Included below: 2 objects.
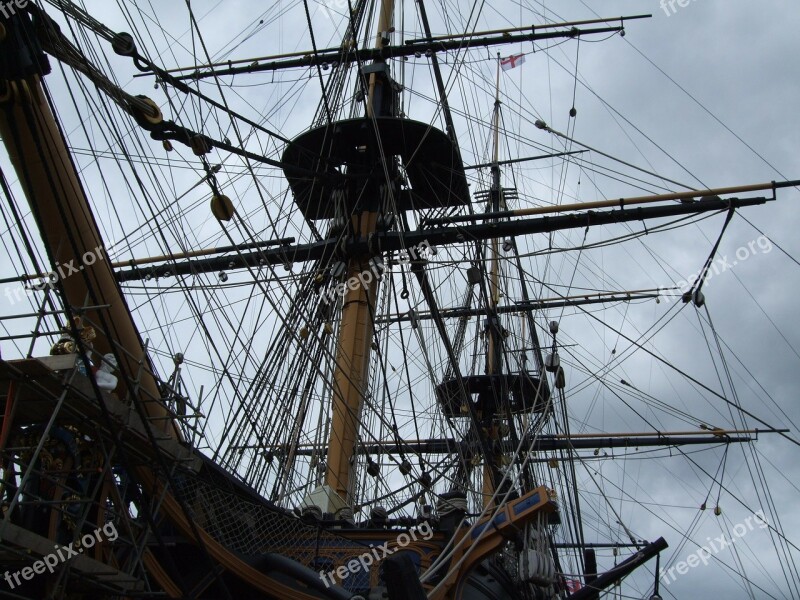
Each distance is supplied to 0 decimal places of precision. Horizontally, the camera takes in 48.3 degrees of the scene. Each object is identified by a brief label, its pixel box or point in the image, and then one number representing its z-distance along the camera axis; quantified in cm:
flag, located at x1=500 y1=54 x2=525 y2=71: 1933
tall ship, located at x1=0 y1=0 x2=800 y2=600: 553
